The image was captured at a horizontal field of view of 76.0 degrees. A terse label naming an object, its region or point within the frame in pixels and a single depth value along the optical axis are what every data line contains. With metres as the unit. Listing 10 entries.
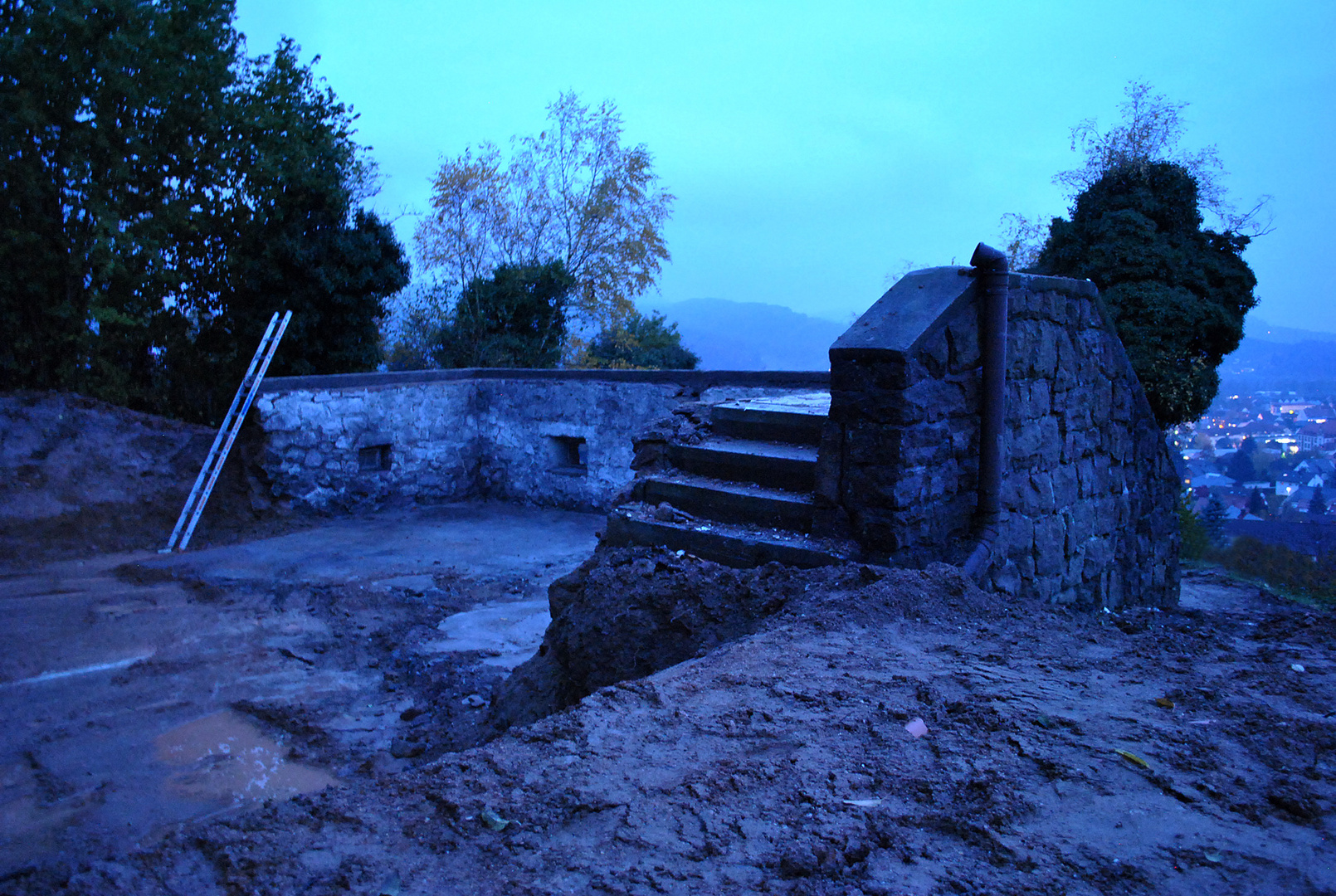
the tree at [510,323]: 15.62
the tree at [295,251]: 12.09
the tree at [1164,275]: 11.20
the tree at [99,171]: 10.48
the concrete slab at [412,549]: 8.02
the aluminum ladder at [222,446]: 8.83
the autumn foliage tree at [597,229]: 19.61
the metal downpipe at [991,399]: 4.18
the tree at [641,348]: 18.94
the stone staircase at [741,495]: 4.07
